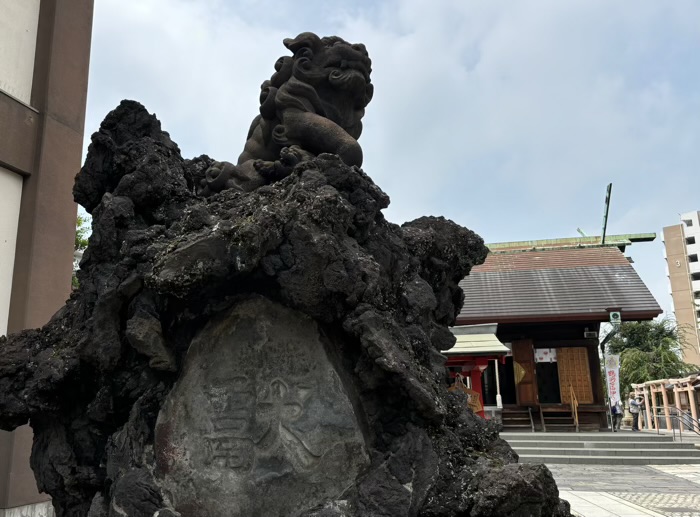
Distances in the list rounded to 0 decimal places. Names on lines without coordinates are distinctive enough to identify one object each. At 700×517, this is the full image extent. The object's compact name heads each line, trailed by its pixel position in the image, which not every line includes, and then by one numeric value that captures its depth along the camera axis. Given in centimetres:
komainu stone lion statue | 422
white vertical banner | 1667
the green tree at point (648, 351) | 3297
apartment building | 5844
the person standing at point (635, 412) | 2340
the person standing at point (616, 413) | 1666
